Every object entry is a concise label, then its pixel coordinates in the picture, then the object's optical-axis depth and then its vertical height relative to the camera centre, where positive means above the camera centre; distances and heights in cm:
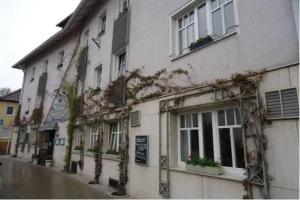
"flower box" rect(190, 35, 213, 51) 607 +270
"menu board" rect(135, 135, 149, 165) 712 -32
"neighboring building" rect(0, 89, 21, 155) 2839 +347
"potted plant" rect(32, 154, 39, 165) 1616 -151
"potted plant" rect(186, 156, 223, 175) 515 -62
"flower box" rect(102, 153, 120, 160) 894 -72
